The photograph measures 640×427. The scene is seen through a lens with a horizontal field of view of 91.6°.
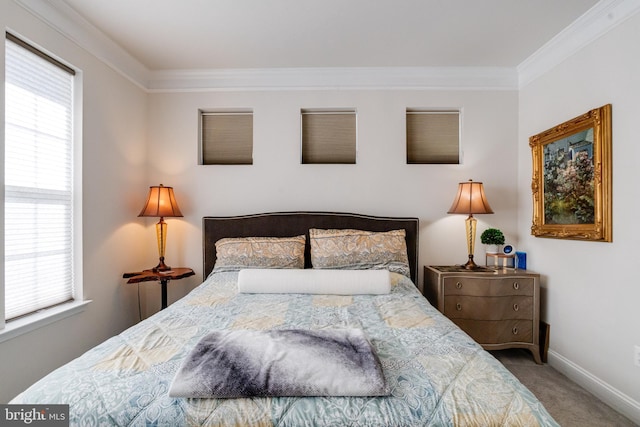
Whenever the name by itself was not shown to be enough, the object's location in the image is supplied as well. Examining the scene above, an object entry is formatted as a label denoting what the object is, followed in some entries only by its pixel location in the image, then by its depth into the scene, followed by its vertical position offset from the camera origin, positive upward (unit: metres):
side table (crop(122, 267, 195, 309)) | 2.63 -0.54
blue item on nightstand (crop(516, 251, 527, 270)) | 2.86 -0.44
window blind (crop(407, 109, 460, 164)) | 3.12 +0.78
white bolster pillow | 2.15 -0.48
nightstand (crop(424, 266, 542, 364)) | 2.55 -0.76
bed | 0.92 -0.57
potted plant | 2.77 -0.21
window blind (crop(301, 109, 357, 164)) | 3.12 +0.78
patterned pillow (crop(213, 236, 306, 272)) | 2.60 -0.35
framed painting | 2.06 +0.26
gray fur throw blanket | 0.96 -0.52
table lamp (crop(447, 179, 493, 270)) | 2.67 +0.08
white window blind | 1.85 +0.21
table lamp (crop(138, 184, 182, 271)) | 2.72 +0.03
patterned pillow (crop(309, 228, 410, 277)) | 2.56 -0.31
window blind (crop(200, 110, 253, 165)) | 3.16 +0.77
